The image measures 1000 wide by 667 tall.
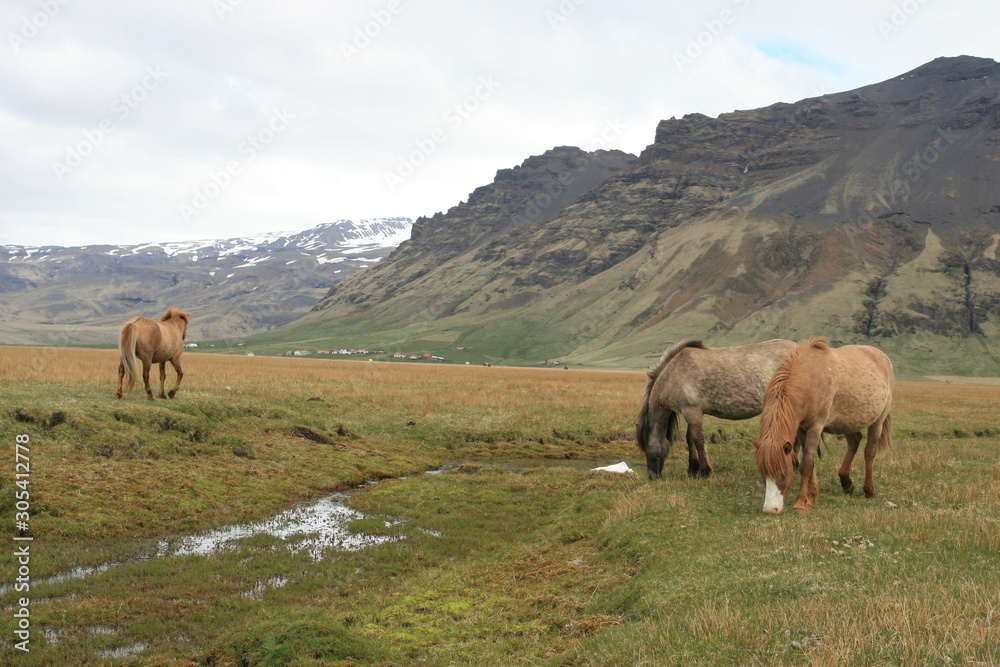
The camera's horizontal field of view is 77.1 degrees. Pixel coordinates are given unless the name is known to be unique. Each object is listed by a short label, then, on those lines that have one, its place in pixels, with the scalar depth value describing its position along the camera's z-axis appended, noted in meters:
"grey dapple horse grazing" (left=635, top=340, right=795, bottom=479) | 17.28
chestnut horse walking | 22.61
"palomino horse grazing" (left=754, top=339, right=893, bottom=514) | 12.30
